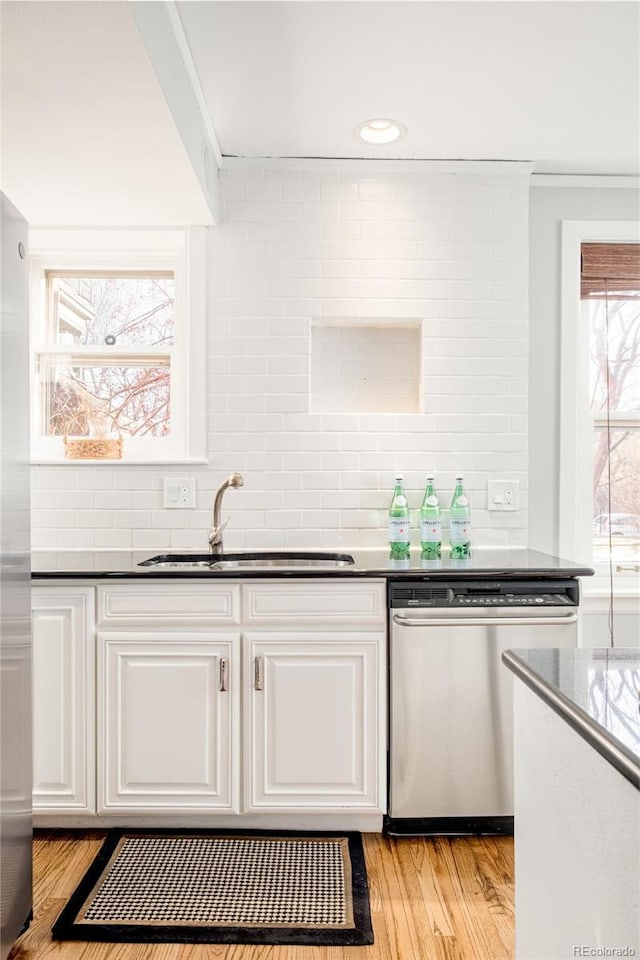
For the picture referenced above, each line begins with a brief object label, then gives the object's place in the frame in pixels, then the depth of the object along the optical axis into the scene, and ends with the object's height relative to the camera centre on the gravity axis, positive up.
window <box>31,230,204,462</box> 3.12 +0.53
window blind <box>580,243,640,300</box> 3.21 +0.90
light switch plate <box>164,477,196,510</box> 2.98 -0.11
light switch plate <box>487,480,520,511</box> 3.04 -0.12
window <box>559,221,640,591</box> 3.17 +0.31
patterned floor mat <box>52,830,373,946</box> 1.90 -1.23
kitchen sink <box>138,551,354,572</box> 2.87 -0.38
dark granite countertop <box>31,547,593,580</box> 2.37 -0.35
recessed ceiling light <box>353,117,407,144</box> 2.69 +1.29
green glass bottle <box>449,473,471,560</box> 2.86 -0.25
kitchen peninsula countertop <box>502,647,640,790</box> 0.82 -0.31
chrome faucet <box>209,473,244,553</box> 2.87 -0.25
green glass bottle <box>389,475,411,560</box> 2.82 -0.26
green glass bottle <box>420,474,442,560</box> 2.85 -0.25
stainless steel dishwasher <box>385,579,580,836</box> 2.38 -0.81
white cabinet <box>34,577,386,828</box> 2.36 -0.77
